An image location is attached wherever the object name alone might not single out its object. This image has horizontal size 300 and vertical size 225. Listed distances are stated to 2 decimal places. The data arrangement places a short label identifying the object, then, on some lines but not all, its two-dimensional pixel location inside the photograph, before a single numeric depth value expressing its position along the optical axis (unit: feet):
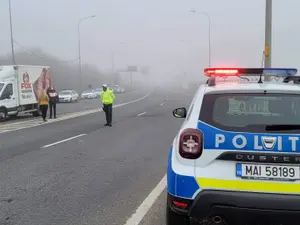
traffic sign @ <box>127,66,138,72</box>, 397.31
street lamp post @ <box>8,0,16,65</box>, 118.82
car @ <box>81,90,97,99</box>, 169.68
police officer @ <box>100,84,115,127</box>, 51.34
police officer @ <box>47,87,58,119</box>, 64.90
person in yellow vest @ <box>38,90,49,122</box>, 59.26
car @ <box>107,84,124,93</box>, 239.32
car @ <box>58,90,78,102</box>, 137.39
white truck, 66.07
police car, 10.96
